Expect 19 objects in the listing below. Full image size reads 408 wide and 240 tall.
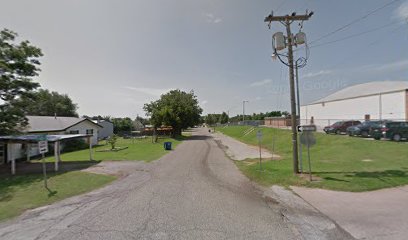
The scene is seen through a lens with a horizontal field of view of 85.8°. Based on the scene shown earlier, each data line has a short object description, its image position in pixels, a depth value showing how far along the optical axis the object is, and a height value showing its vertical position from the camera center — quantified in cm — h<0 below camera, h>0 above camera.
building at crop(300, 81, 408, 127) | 3062 +264
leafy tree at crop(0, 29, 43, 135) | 1432 +342
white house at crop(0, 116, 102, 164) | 1972 -18
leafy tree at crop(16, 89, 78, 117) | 5949 +576
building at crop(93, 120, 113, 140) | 5184 -105
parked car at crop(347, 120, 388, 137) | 1995 -92
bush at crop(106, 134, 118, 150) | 2595 -186
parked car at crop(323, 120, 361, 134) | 2703 -80
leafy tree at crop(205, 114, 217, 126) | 14006 +258
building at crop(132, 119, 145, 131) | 7744 -9
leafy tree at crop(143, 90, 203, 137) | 4444 +289
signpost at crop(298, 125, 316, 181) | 907 -71
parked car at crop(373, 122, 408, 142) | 1808 -105
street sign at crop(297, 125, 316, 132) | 942 -33
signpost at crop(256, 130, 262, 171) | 1288 -79
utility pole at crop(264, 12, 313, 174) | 1024 +297
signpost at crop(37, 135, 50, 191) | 944 -86
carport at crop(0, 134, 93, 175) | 1400 -84
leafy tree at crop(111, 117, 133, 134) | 6619 -27
